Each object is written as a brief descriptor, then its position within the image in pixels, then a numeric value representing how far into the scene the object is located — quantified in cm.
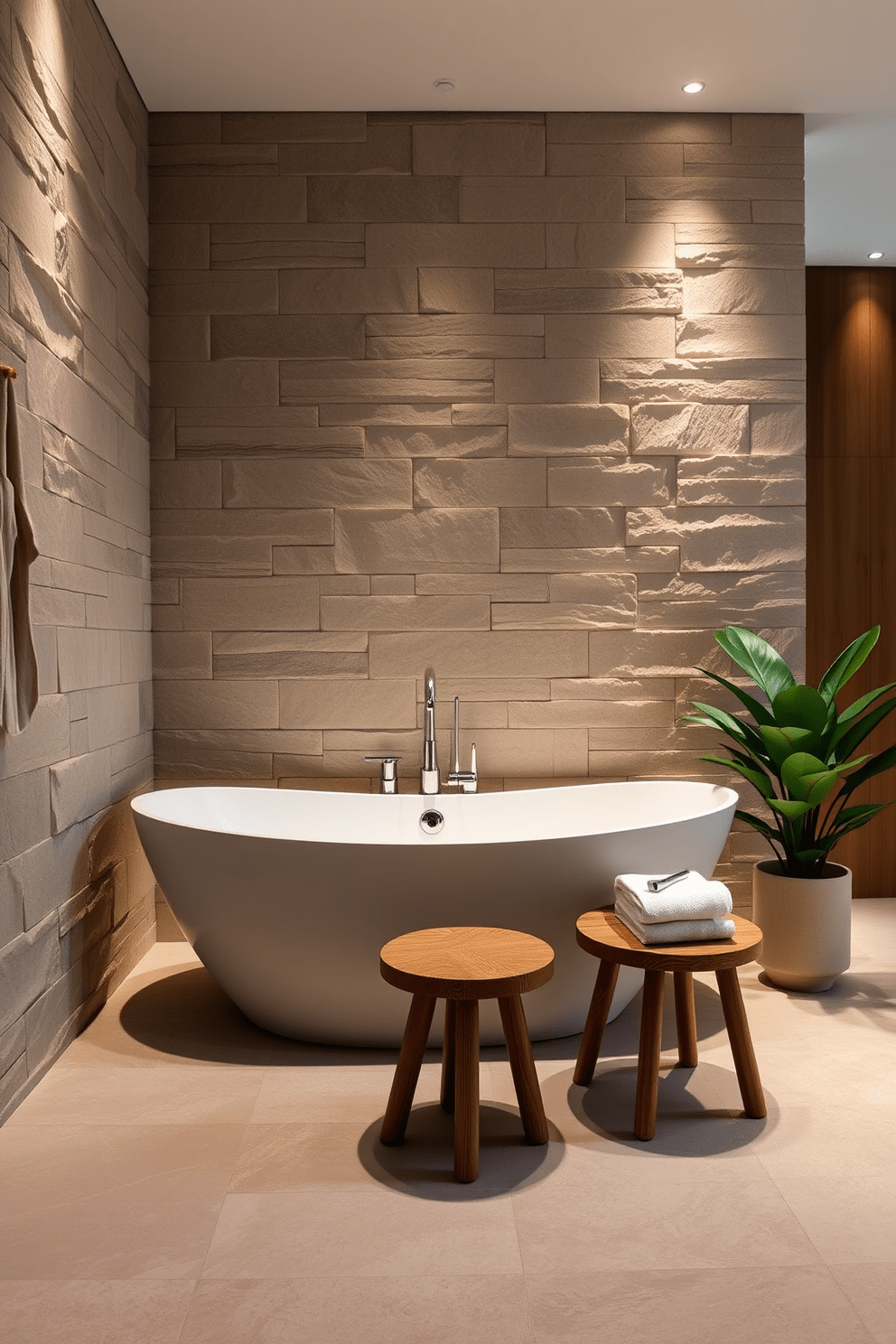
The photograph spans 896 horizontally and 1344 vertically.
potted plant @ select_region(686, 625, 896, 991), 306
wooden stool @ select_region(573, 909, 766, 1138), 220
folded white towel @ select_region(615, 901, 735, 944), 225
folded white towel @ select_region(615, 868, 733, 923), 224
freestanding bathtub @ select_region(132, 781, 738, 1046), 247
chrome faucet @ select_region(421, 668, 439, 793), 339
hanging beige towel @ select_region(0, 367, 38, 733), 211
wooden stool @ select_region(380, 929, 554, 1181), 202
